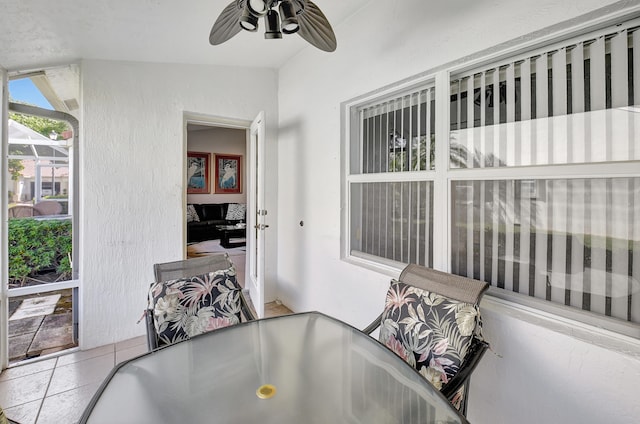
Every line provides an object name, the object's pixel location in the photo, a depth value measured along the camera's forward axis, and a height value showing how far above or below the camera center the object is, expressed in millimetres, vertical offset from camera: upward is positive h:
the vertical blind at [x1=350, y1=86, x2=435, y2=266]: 2031 +232
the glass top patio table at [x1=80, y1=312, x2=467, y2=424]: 991 -653
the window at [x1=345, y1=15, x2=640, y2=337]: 1254 +182
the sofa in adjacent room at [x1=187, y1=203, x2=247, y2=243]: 6539 -96
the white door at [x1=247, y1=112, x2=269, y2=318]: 2867 -19
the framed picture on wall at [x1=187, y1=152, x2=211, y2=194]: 7078 +983
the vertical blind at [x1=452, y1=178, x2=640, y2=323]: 1257 -136
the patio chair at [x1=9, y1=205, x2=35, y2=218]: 2314 +33
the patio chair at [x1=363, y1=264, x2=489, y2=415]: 1304 -555
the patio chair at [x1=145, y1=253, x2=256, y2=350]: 1597 -497
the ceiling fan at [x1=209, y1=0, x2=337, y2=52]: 1485 +1019
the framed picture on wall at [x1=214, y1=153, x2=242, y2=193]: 7430 +1005
